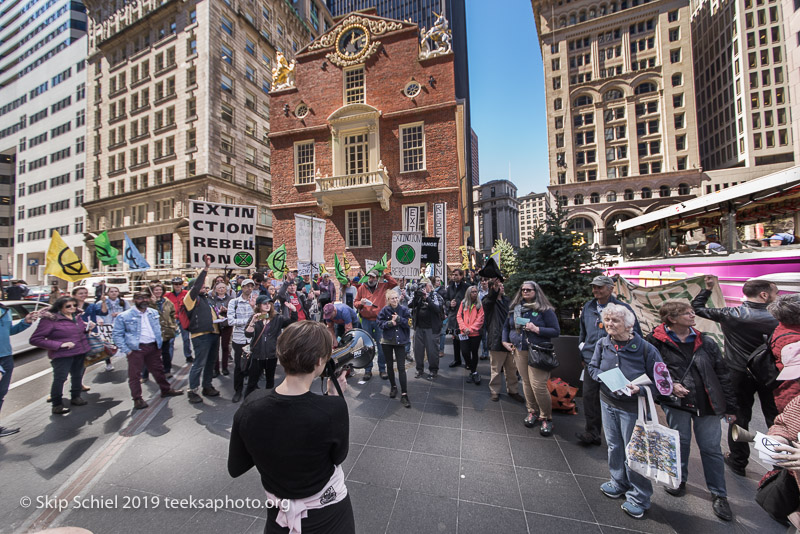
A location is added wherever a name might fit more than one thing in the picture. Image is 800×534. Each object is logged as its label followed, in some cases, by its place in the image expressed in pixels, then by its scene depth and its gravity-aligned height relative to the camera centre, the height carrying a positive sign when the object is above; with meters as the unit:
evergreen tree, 5.38 +0.00
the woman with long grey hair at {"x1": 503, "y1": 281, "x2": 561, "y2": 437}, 3.94 -0.92
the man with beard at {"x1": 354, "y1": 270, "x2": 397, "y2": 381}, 6.51 -0.65
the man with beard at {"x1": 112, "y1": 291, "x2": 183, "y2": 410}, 4.88 -0.95
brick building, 18.28 +8.75
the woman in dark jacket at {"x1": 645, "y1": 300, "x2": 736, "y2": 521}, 2.63 -1.12
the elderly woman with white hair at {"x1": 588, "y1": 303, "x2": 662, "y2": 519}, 2.71 -1.25
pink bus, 5.21 +0.53
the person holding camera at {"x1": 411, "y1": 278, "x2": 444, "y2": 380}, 5.89 -1.00
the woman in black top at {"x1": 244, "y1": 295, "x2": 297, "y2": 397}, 4.85 -0.97
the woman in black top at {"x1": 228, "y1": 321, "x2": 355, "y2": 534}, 1.45 -0.81
